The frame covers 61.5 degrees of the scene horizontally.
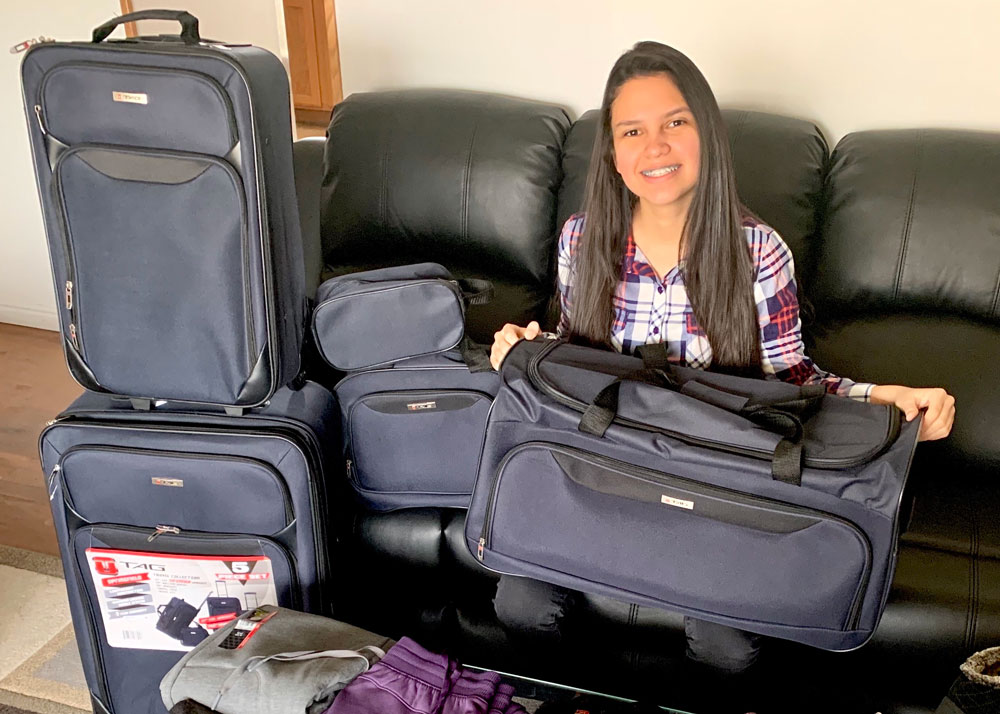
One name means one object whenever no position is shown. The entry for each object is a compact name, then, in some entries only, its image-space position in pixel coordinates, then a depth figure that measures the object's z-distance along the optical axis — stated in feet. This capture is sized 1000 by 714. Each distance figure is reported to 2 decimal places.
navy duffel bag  3.48
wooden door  15.15
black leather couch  4.14
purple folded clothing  3.50
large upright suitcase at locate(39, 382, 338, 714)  4.24
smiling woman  4.16
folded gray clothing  3.50
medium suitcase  3.79
